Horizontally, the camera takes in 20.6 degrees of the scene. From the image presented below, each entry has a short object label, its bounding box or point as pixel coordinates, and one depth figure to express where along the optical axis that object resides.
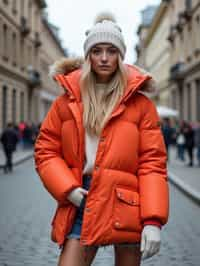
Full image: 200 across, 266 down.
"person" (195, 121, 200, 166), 20.31
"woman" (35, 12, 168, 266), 2.64
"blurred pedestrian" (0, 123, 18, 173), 18.59
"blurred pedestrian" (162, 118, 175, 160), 22.43
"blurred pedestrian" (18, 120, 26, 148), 33.67
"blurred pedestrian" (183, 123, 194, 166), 20.64
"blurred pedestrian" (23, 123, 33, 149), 33.03
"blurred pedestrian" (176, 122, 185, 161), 22.94
